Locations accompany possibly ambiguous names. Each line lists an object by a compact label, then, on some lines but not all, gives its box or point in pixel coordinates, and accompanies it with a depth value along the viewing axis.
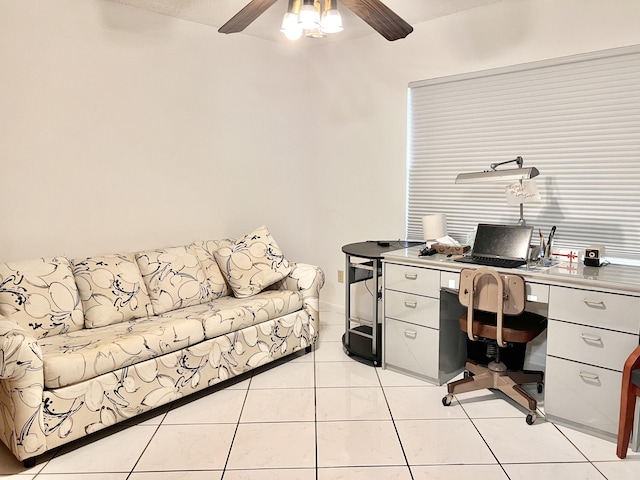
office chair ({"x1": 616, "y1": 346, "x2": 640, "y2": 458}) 2.10
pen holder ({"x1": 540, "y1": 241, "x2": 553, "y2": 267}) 2.78
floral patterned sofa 2.16
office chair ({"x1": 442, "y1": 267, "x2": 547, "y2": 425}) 2.48
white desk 2.24
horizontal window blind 2.77
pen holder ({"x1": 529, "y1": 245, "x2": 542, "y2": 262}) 2.80
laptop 2.76
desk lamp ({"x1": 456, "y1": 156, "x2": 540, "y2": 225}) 2.75
